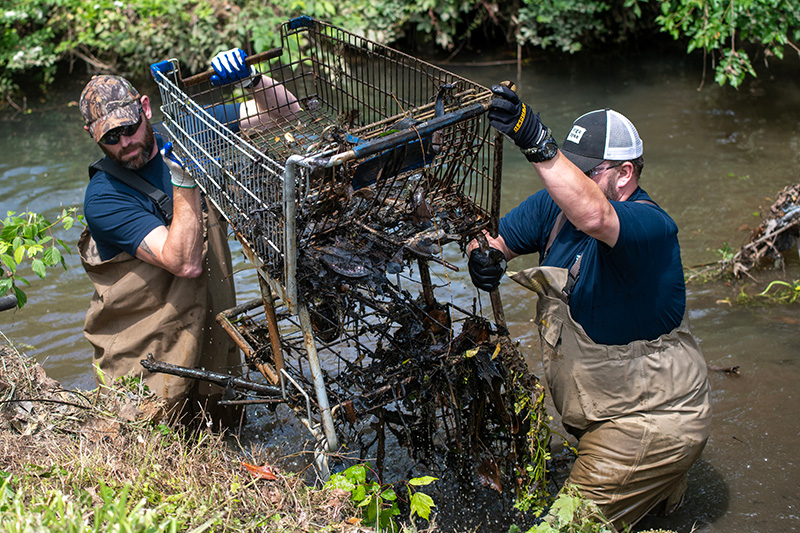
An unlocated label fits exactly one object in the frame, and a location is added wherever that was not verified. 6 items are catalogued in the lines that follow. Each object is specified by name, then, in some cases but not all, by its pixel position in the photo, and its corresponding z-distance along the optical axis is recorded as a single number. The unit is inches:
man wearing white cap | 104.7
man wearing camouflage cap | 126.0
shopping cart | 91.1
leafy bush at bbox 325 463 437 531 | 92.2
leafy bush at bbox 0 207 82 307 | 129.4
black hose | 114.0
